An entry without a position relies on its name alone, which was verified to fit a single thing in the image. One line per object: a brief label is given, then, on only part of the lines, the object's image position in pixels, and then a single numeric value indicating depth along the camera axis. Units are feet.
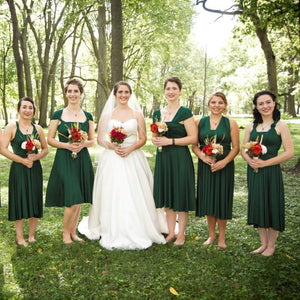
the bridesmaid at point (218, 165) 16.90
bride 17.93
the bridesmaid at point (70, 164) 17.61
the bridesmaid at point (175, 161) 17.58
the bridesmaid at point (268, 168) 15.71
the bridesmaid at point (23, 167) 17.13
